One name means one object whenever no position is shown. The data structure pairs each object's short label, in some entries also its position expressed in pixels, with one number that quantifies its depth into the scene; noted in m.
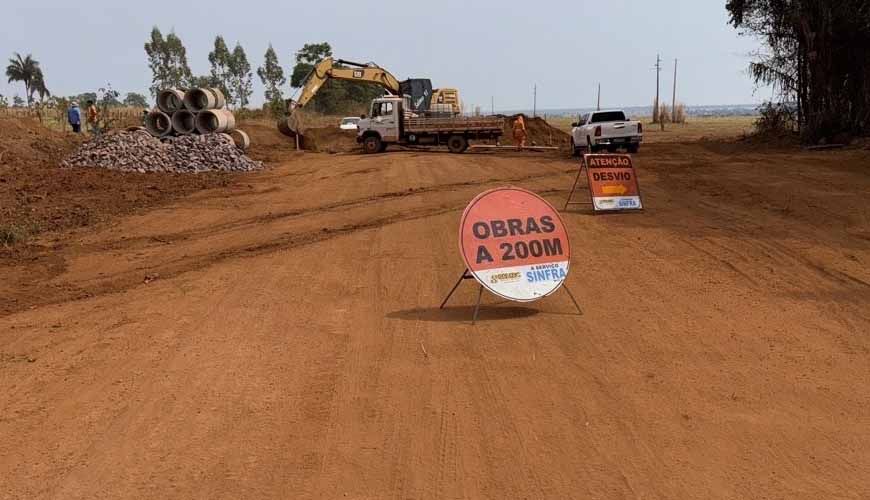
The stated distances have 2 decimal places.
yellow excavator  38.78
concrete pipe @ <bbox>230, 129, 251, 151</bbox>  31.69
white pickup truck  29.98
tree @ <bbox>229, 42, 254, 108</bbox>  96.75
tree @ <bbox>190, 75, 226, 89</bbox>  89.53
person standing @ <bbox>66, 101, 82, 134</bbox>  35.09
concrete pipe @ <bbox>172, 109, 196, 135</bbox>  29.84
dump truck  35.59
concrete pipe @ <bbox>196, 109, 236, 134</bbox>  29.66
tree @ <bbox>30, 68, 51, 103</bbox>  82.22
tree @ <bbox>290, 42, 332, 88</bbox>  91.00
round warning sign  7.71
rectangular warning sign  14.52
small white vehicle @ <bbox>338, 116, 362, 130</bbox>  49.26
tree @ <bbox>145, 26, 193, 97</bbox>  81.81
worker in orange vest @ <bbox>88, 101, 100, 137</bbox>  33.41
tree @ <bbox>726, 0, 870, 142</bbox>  29.98
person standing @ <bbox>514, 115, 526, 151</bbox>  36.39
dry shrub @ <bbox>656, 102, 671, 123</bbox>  68.38
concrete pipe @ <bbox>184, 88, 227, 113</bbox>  29.55
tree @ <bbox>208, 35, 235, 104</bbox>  93.56
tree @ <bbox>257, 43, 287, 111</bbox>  99.56
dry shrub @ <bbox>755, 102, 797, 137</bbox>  35.47
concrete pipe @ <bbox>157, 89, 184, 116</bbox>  29.70
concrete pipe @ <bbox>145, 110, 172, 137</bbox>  29.78
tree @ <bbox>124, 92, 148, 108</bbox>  116.94
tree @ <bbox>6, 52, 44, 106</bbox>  80.56
